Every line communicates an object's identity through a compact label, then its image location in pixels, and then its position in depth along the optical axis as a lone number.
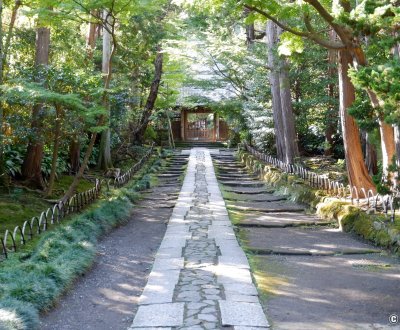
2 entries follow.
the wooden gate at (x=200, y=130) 37.47
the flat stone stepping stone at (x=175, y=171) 20.52
